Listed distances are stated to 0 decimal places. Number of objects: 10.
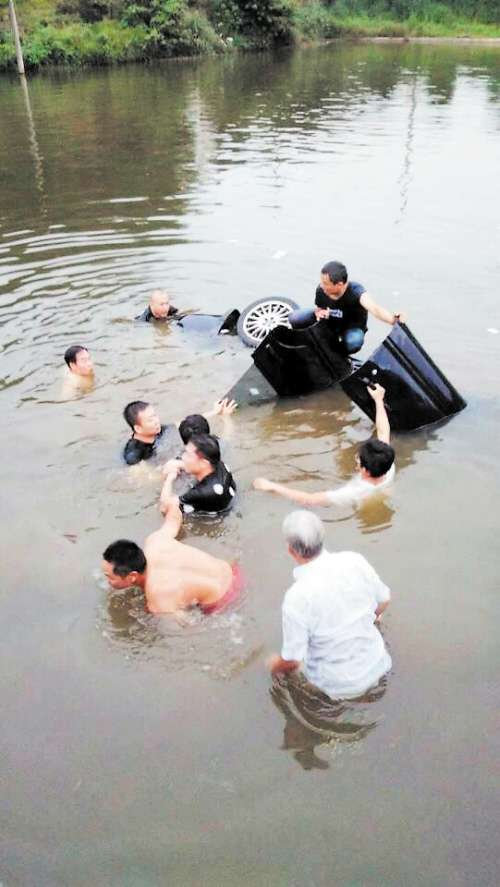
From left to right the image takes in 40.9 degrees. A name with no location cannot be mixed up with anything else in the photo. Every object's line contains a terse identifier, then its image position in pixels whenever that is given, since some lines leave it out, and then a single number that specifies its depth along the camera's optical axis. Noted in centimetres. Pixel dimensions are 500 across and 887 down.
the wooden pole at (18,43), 3047
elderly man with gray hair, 346
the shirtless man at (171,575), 428
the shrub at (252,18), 4541
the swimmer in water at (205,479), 522
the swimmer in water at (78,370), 748
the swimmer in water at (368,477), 486
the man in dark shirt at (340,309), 641
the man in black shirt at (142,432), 596
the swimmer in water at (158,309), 880
